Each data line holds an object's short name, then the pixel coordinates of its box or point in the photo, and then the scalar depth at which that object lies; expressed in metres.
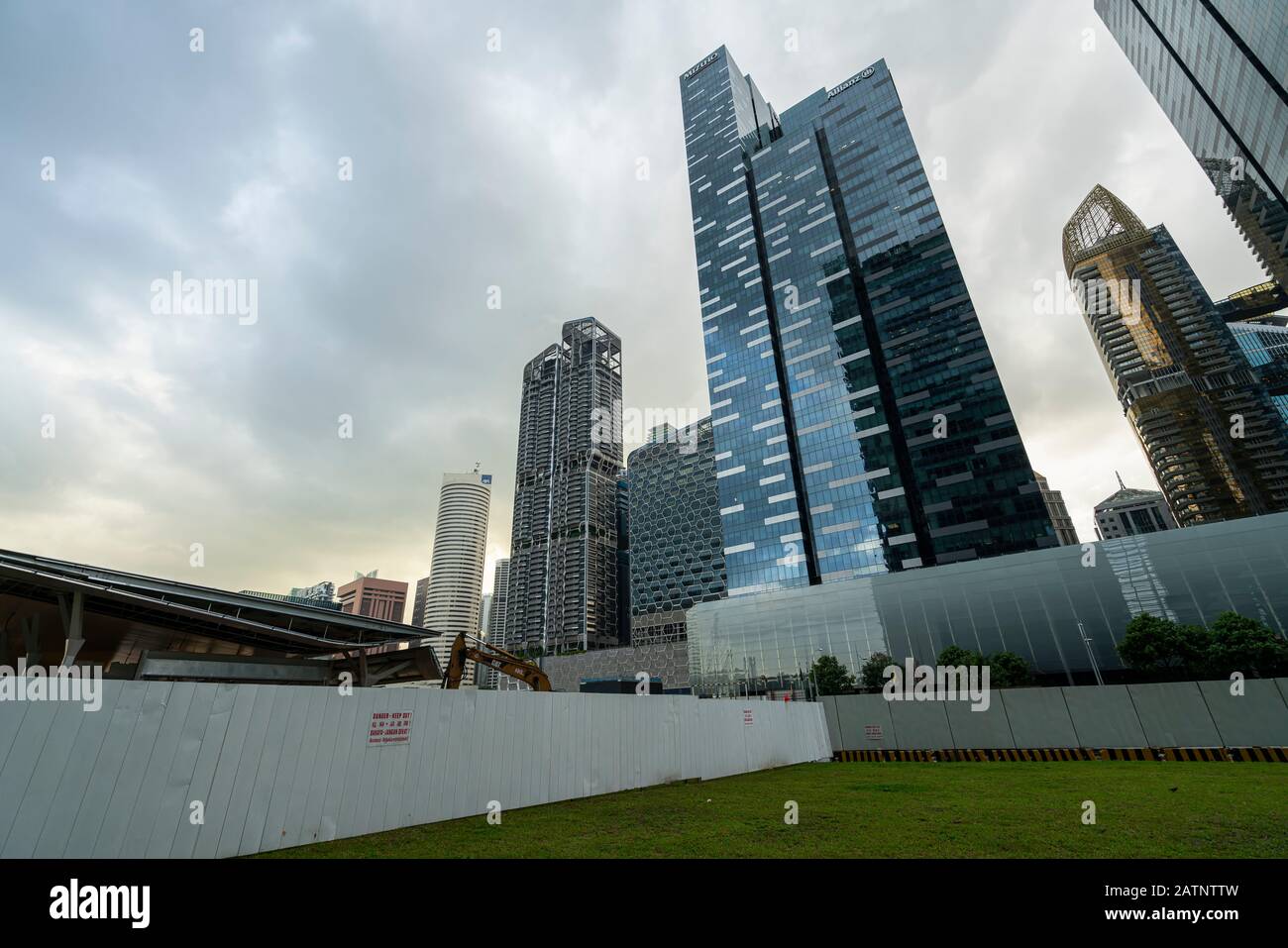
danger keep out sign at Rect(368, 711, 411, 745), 9.77
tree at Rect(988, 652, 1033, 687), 41.31
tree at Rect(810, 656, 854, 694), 54.88
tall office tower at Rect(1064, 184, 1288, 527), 111.75
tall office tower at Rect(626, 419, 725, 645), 112.62
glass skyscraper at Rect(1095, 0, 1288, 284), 41.97
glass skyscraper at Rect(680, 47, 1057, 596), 69.12
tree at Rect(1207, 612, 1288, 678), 34.56
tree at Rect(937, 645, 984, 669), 44.59
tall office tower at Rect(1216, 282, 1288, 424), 127.00
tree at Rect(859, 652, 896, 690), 52.62
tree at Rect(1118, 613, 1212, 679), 36.97
